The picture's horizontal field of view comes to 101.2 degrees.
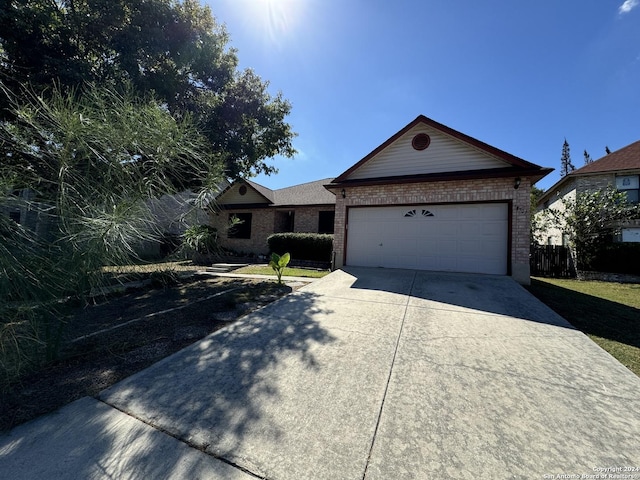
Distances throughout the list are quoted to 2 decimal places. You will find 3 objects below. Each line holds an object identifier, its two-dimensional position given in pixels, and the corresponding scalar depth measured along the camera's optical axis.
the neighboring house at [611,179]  13.84
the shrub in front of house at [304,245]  14.07
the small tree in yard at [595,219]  12.62
